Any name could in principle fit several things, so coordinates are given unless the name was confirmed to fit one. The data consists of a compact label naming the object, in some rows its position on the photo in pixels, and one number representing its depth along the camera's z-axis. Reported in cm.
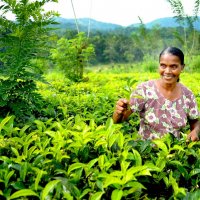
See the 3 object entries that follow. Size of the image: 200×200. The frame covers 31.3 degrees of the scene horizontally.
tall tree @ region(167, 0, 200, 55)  1126
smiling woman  256
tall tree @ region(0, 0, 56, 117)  227
